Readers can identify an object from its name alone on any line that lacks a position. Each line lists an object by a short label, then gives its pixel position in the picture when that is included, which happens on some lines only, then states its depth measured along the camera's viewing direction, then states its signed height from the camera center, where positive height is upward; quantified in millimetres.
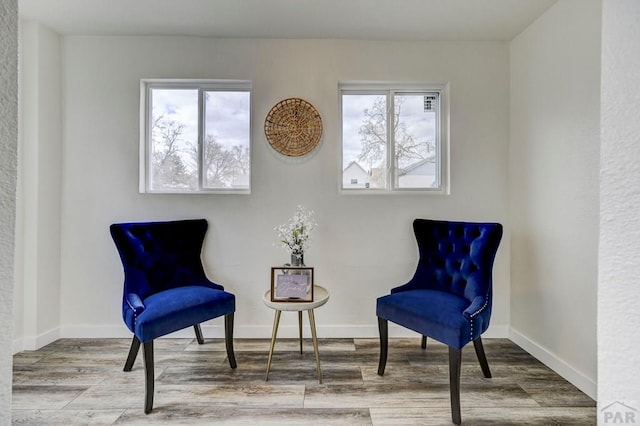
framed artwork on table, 2006 -469
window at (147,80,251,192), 2758 +646
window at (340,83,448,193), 2787 +669
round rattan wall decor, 2650 +733
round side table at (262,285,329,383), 1950 -591
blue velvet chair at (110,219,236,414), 1824 -547
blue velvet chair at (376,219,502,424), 1733 -559
